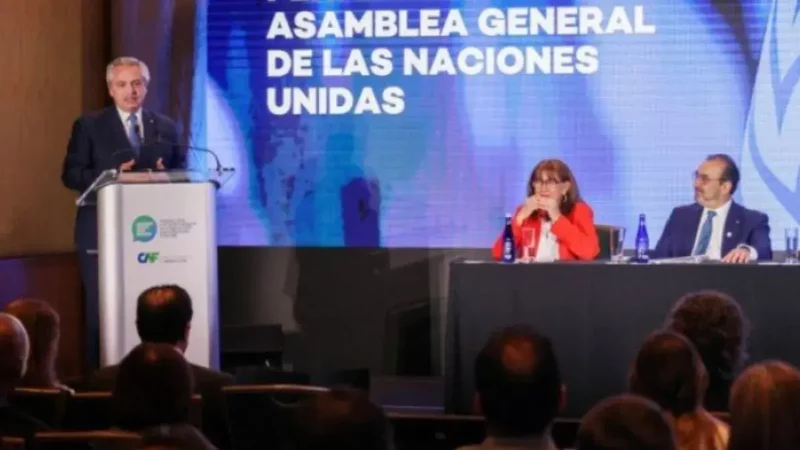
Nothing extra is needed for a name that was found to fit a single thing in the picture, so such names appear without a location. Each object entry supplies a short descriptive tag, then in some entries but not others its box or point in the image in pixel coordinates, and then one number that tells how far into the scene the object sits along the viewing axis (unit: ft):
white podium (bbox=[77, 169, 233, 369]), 36.88
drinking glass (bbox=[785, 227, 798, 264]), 35.30
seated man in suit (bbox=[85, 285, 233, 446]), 24.56
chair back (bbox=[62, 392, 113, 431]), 22.74
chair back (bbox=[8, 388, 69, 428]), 22.53
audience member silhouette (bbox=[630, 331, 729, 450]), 19.03
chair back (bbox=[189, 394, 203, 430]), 21.80
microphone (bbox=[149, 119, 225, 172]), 40.27
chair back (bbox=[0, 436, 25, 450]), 18.43
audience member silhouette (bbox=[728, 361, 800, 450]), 15.74
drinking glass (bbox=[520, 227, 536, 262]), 37.73
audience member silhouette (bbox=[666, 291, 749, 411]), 23.79
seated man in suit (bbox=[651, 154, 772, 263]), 38.73
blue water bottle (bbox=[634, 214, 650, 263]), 35.70
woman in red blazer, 38.32
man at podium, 40.65
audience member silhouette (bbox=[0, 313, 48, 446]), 21.93
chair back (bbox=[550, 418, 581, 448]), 21.54
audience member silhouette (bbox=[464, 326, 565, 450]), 17.01
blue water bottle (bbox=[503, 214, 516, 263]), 36.01
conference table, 33.81
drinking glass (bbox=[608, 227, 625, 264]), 37.14
